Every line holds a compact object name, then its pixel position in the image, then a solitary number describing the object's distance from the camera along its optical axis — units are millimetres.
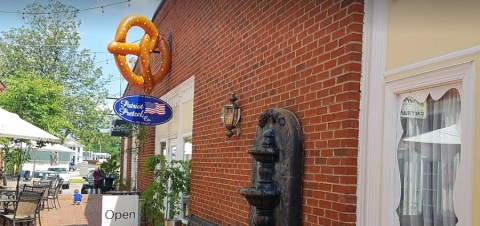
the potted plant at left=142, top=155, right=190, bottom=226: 7551
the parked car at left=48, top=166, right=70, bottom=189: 27634
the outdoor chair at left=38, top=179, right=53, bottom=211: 13977
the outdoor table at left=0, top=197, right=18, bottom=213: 9784
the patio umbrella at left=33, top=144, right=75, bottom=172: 21889
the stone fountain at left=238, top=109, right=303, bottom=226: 3783
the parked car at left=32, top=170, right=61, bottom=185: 24441
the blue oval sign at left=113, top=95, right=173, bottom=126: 8039
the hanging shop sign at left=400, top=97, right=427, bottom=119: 2959
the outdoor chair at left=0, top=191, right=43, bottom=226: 9438
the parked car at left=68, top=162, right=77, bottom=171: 52981
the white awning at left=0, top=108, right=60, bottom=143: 9312
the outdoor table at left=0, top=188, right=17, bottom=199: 11484
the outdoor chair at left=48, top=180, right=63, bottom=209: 15172
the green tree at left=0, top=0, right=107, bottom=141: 30719
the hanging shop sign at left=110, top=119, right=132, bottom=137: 12672
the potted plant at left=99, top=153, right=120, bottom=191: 13734
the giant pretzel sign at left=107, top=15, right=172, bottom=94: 8273
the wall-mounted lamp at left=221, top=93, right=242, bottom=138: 5242
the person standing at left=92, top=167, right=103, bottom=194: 21162
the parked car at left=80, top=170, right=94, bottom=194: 23484
